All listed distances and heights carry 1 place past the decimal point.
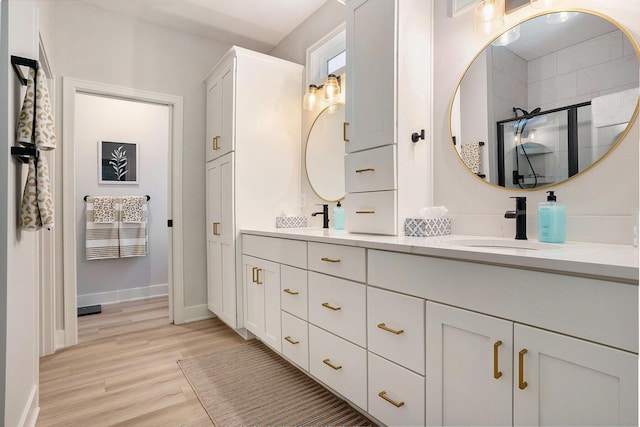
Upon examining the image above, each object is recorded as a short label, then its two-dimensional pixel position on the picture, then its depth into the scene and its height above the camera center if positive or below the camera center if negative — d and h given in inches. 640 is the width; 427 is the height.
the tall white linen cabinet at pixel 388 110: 67.1 +21.4
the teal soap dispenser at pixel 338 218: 90.8 -1.8
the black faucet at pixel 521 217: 54.8 -1.0
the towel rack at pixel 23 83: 50.6 +21.6
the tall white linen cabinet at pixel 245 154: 101.7 +18.6
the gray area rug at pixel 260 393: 63.6 -39.5
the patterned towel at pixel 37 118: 52.8 +15.5
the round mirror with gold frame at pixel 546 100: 48.4 +18.5
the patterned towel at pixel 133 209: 150.2 +1.6
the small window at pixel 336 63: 98.8 +45.7
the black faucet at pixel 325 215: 97.3 -1.0
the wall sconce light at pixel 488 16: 58.6 +34.8
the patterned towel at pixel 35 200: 53.4 +2.1
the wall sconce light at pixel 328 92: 95.6 +35.3
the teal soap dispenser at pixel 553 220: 50.1 -1.4
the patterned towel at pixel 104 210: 144.1 +1.1
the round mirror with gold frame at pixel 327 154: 96.1 +17.7
